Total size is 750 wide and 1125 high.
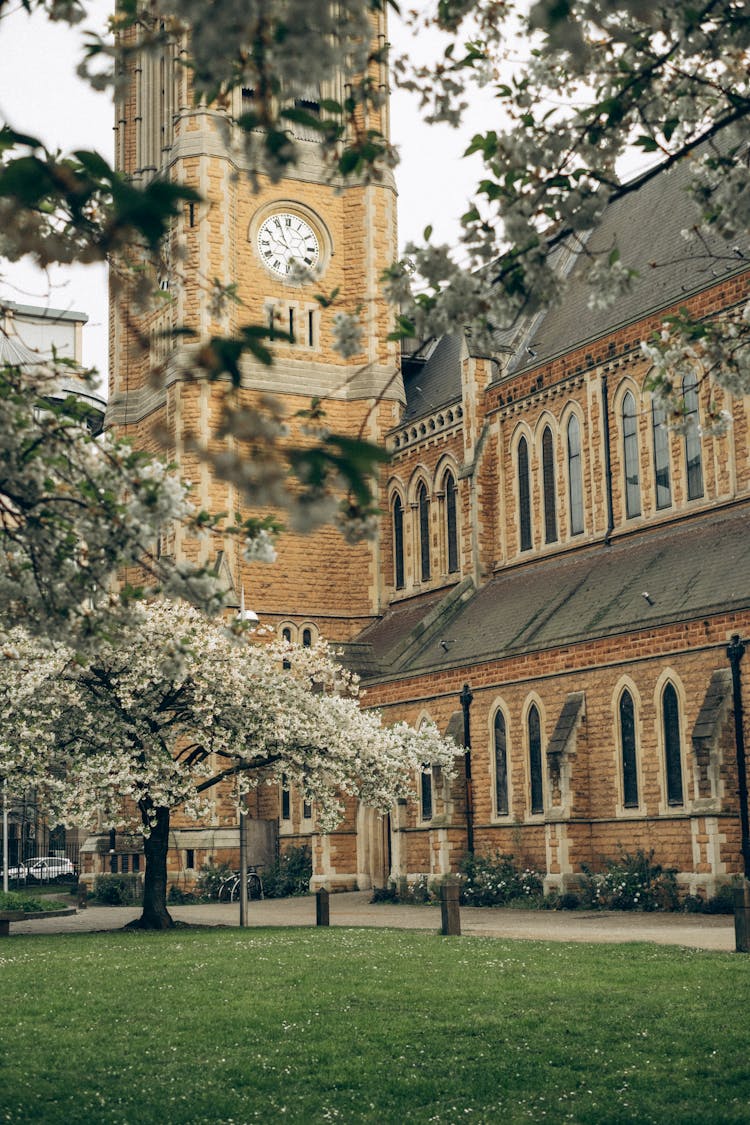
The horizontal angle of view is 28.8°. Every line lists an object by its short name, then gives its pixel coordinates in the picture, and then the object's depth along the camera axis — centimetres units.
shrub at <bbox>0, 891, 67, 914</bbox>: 2905
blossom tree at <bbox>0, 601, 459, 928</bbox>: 2116
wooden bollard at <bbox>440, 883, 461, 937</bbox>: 1912
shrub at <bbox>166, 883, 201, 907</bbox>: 3528
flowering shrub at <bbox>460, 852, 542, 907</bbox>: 2758
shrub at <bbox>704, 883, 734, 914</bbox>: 2259
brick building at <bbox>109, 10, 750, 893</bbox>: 2534
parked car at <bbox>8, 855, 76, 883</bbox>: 4878
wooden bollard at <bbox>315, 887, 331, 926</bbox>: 2241
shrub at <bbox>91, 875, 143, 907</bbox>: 3594
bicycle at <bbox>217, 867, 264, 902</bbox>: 3545
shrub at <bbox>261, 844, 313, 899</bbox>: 3606
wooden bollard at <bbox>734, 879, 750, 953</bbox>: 1516
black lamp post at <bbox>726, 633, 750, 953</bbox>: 2268
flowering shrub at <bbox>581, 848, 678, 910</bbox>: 2414
